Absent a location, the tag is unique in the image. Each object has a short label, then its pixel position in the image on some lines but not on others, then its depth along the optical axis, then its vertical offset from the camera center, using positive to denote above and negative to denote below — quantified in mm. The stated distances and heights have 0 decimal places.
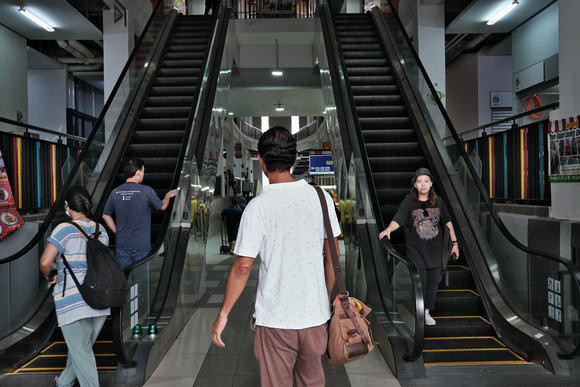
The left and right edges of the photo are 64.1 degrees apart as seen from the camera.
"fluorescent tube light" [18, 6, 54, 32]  8806 +3447
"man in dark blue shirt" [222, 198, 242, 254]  11242 -750
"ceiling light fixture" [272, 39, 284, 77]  14258 +3592
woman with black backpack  3221 -758
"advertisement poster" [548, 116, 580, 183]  5098 +395
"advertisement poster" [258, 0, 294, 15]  14961 +5910
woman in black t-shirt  4445 -405
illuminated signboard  14445 +724
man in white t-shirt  2158 -411
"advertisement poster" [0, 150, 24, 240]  5492 -221
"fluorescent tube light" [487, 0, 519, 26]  9141 +3538
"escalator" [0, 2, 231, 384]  4113 +552
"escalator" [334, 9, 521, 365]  4504 +496
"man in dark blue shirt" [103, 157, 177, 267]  4543 -283
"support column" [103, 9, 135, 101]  10086 +3111
